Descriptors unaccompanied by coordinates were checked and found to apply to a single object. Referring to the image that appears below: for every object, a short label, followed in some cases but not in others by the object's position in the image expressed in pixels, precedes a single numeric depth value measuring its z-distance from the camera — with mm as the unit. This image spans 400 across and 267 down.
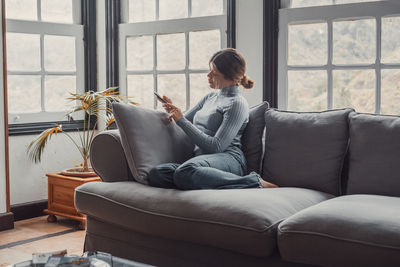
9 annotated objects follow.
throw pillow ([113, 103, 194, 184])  2832
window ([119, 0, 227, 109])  4078
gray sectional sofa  2076
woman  2654
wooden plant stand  3984
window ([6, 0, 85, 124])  4219
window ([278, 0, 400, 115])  3299
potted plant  4109
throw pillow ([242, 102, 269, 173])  3047
